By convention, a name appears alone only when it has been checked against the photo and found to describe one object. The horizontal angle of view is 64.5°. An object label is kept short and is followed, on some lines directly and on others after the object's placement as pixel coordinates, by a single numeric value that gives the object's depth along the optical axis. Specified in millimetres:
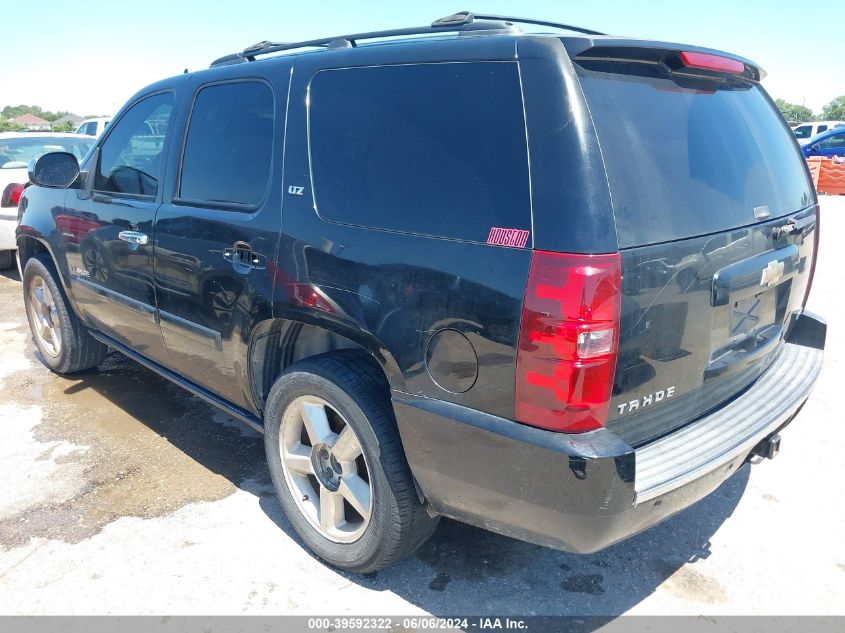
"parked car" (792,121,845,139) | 25375
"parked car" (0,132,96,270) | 7703
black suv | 1943
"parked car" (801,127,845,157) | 19141
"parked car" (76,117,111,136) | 16698
